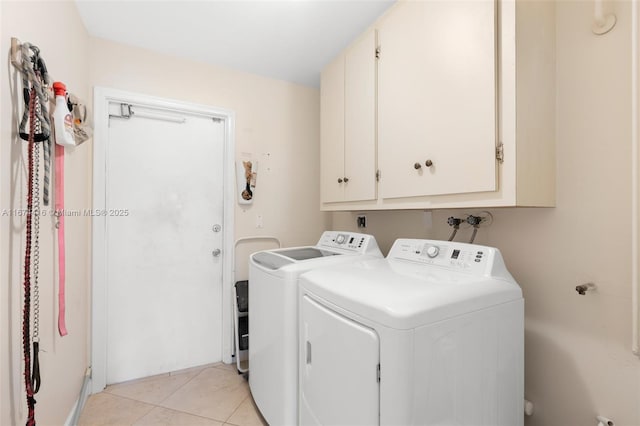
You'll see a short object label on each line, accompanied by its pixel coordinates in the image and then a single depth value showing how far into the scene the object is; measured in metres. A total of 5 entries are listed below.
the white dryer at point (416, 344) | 0.83
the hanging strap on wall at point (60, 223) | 1.21
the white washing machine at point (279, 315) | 1.36
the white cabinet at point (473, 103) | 1.05
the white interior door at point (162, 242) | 2.00
